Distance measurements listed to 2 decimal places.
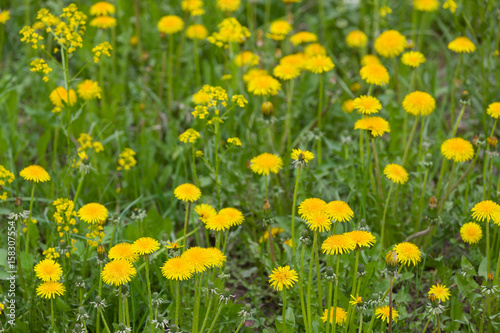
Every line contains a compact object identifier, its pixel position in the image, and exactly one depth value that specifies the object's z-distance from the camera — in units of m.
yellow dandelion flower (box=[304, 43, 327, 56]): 6.70
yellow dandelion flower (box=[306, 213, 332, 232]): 3.53
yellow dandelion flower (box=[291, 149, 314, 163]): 3.83
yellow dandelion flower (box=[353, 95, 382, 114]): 4.48
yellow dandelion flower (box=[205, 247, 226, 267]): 3.65
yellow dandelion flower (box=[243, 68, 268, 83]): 5.87
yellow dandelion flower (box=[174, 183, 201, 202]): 4.10
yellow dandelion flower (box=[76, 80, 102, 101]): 5.55
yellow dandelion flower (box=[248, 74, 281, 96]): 5.29
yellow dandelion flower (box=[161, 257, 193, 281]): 3.46
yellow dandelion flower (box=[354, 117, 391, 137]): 4.48
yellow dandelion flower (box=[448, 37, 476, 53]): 5.49
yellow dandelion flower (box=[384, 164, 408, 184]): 4.48
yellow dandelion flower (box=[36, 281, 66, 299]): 3.71
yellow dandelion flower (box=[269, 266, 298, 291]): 3.57
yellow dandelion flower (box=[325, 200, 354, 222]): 3.67
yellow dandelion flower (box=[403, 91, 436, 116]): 4.79
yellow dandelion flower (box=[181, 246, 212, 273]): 3.53
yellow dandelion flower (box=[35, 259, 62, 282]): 3.73
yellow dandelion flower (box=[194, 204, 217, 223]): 4.23
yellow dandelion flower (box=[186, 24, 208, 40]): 7.14
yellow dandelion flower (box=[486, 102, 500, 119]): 4.45
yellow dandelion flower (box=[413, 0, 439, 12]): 6.99
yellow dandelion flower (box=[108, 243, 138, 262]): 3.67
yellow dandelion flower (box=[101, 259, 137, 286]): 3.50
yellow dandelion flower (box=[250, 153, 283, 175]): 4.52
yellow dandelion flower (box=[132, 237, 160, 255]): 3.61
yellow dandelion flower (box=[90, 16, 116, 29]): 6.58
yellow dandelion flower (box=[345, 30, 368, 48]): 7.16
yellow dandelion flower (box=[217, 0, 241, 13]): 6.69
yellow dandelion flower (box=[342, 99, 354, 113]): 6.51
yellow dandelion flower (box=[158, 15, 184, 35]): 6.71
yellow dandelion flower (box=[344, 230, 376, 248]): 3.50
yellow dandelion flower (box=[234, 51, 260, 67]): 6.20
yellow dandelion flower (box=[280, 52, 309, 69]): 5.90
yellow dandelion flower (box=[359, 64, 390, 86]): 4.96
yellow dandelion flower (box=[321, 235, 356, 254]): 3.48
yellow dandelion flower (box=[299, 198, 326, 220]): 3.66
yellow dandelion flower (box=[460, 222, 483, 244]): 4.30
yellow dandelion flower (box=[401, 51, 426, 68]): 5.25
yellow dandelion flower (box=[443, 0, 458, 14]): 5.88
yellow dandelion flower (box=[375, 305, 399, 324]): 3.79
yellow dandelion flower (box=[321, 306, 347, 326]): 3.88
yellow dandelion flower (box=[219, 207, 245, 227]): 3.96
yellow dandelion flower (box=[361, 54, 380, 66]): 6.30
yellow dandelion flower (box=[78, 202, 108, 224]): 3.98
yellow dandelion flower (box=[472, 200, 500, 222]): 3.98
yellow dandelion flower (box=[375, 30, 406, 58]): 5.82
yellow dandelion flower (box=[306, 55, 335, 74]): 5.34
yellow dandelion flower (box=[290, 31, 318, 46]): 6.32
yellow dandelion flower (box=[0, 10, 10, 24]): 6.42
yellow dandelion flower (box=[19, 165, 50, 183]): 4.25
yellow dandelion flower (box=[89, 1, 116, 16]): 6.68
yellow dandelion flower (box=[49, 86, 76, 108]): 5.37
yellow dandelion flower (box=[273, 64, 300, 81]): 5.36
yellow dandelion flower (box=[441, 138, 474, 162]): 4.48
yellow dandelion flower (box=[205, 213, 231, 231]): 3.90
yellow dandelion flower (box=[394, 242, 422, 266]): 3.72
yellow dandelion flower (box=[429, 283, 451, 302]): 3.81
